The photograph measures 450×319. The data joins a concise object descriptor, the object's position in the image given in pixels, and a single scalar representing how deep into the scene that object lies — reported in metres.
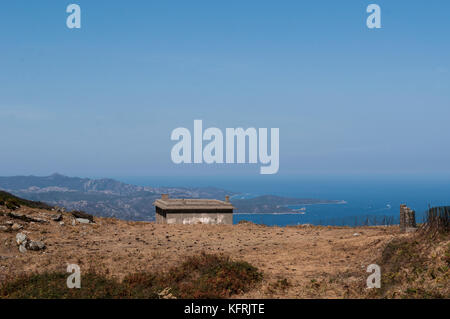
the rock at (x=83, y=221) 38.46
